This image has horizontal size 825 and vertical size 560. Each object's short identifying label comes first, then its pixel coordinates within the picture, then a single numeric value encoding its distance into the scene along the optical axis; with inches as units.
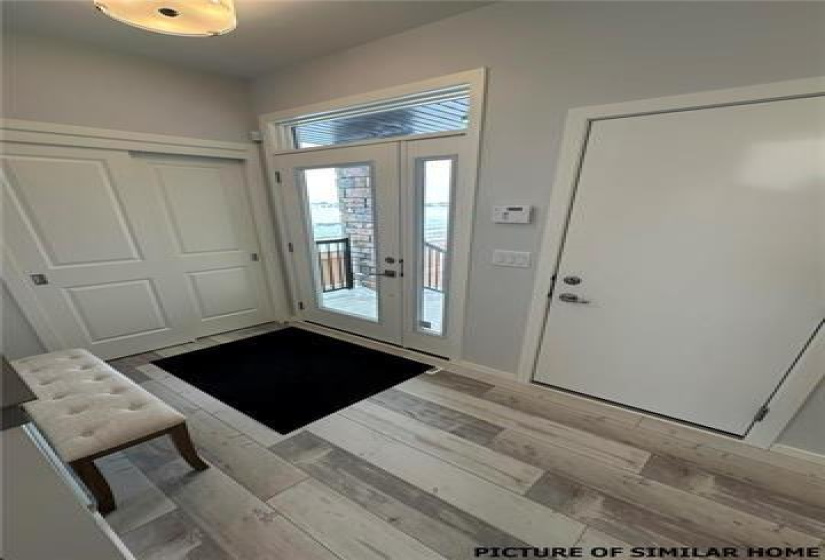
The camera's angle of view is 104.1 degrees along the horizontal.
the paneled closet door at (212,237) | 115.6
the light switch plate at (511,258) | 85.6
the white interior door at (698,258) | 58.0
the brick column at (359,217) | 112.4
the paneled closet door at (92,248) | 91.0
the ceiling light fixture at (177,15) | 50.4
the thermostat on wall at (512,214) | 81.9
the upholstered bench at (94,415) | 51.7
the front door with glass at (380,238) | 97.9
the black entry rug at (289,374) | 85.8
